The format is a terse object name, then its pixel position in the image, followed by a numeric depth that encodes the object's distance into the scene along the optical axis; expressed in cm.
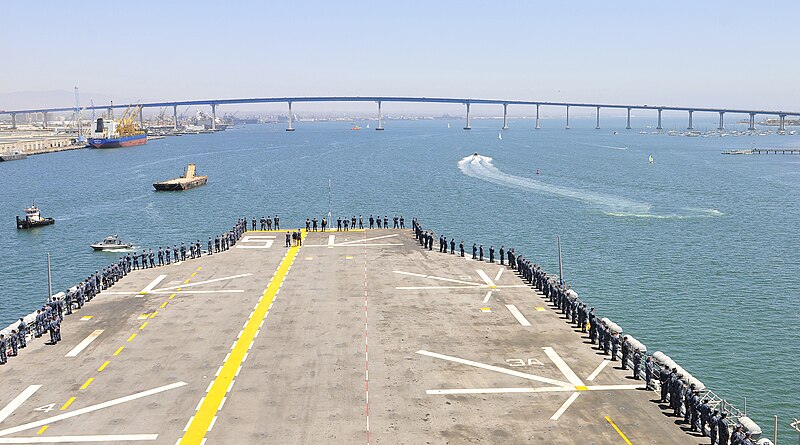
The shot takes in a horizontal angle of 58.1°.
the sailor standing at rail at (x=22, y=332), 3759
